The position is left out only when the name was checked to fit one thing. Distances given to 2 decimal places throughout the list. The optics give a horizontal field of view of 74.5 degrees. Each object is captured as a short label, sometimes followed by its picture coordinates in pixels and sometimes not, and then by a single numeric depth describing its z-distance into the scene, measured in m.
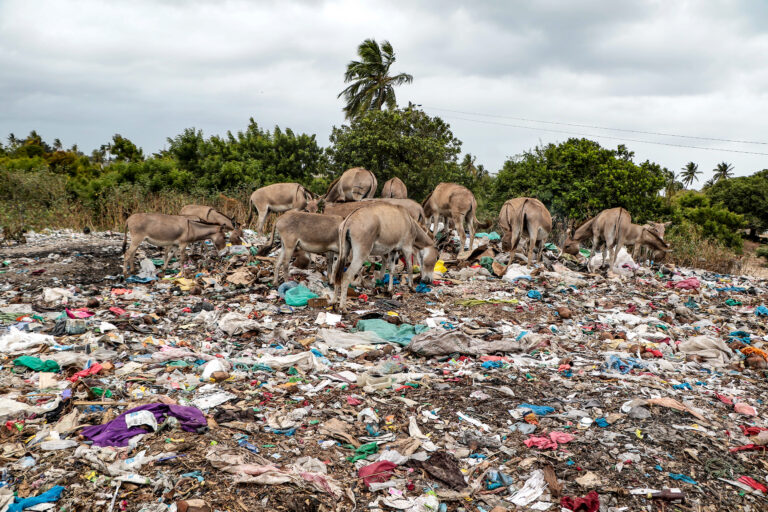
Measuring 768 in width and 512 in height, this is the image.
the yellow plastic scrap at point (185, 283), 9.81
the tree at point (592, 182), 19.23
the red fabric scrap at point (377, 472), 3.89
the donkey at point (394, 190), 14.81
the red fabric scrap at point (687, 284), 11.94
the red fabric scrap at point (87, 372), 5.22
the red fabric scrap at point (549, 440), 4.46
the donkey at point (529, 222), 12.58
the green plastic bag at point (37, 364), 5.45
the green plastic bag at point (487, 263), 12.36
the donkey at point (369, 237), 8.80
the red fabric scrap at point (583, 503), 3.67
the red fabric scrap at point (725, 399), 5.63
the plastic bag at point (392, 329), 7.41
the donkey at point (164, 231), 10.45
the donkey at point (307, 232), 9.51
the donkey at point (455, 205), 14.04
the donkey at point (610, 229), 13.34
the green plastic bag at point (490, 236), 15.66
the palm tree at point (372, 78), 30.83
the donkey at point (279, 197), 14.10
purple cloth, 4.01
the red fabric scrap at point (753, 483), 3.99
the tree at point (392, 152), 20.31
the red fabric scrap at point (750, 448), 4.53
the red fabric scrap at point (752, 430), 4.89
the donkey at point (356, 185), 14.38
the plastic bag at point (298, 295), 9.00
